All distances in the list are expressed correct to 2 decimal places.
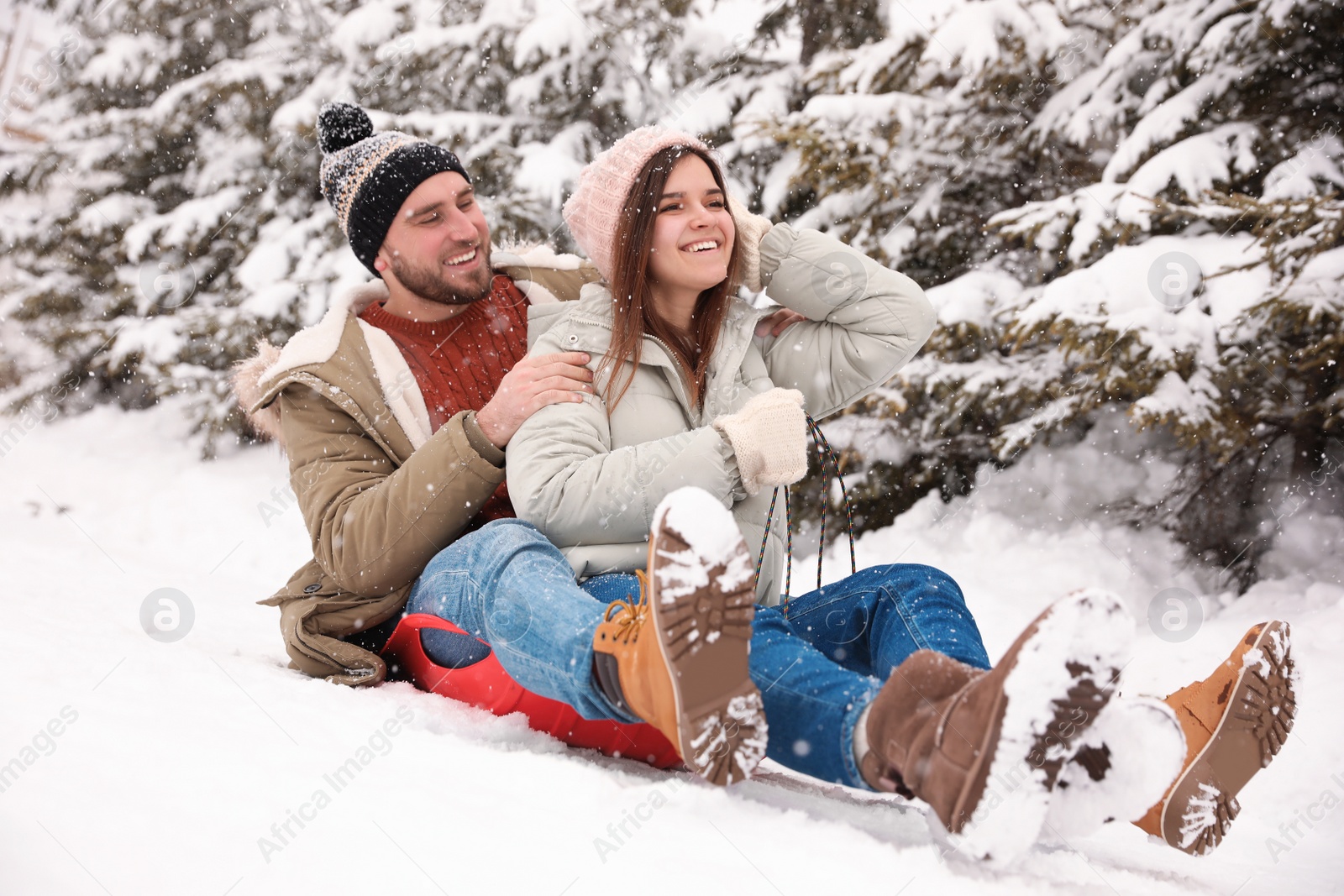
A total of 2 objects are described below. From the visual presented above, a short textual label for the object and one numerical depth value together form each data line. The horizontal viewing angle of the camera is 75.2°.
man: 1.25
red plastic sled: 1.84
